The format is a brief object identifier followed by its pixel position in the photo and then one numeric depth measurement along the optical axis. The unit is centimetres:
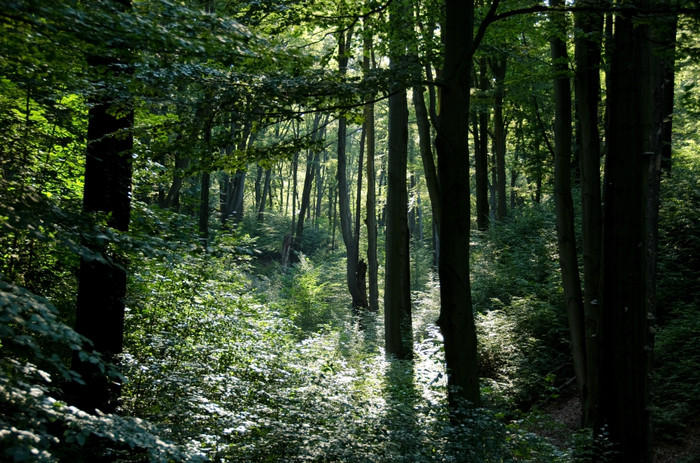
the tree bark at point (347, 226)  1942
